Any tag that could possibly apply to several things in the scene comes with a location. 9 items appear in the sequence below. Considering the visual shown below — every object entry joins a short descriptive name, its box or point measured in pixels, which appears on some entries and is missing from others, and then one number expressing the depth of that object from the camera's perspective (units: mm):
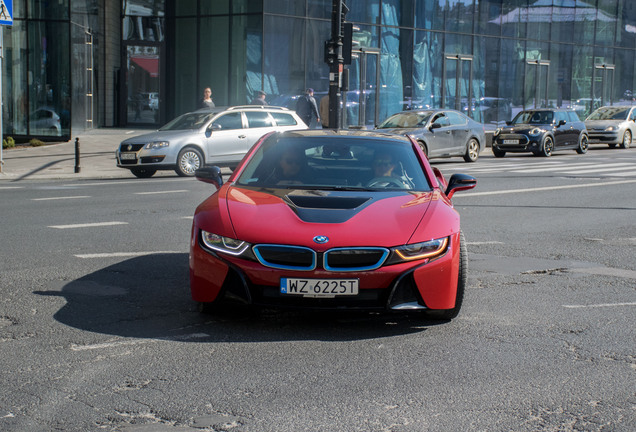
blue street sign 18141
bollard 20031
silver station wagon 19281
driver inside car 6867
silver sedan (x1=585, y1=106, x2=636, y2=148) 33969
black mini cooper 28266
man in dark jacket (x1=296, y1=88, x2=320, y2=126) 25172
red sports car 5613
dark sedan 24328
